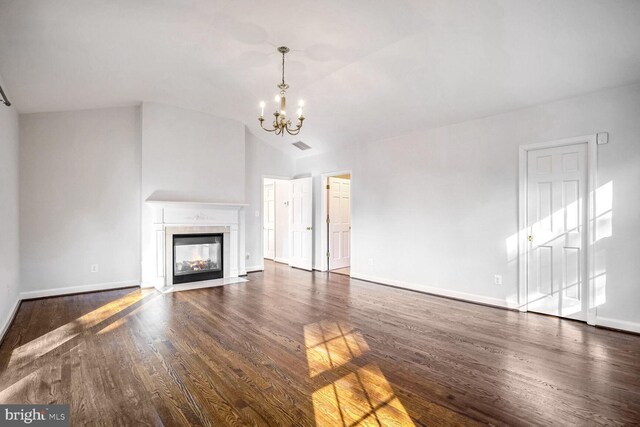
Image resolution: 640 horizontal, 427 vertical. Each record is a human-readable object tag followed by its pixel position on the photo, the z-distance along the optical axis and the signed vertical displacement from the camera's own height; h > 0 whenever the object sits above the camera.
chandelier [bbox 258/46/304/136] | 3.58 +1.24
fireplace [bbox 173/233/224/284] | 5.59 -0.85
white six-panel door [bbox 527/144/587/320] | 3.81 -0.23
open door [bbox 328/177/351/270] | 7.28 -0.28
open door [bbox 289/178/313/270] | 7.21 -0.29
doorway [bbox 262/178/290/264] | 8.62 -0.25
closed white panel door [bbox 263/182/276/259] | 9.01 -0.26
